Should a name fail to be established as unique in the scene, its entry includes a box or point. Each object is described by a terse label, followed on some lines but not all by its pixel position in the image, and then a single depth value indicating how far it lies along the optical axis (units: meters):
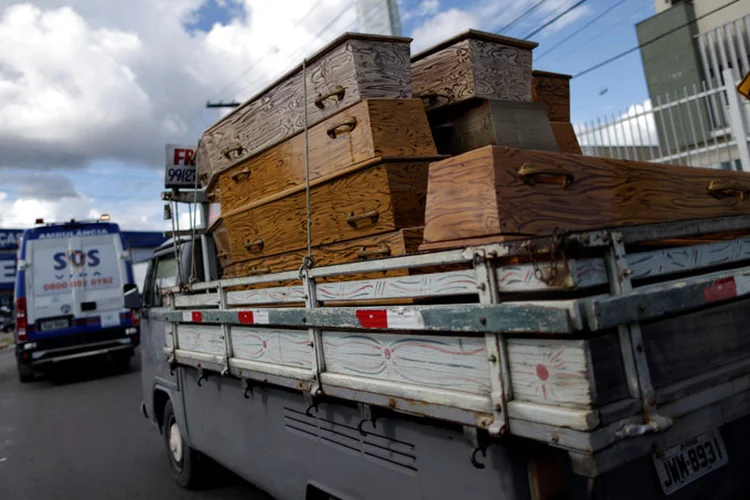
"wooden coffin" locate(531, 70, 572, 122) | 4.29
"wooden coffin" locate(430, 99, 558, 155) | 3.32
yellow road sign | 5.74
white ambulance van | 10.46
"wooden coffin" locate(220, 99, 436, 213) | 3.06
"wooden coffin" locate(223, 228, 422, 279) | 2.96
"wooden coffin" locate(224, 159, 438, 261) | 3.01
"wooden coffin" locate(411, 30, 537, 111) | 3.40
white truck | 1.61
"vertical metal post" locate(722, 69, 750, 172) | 7.09
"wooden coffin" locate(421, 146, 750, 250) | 2.06
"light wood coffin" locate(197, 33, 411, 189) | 3.19
